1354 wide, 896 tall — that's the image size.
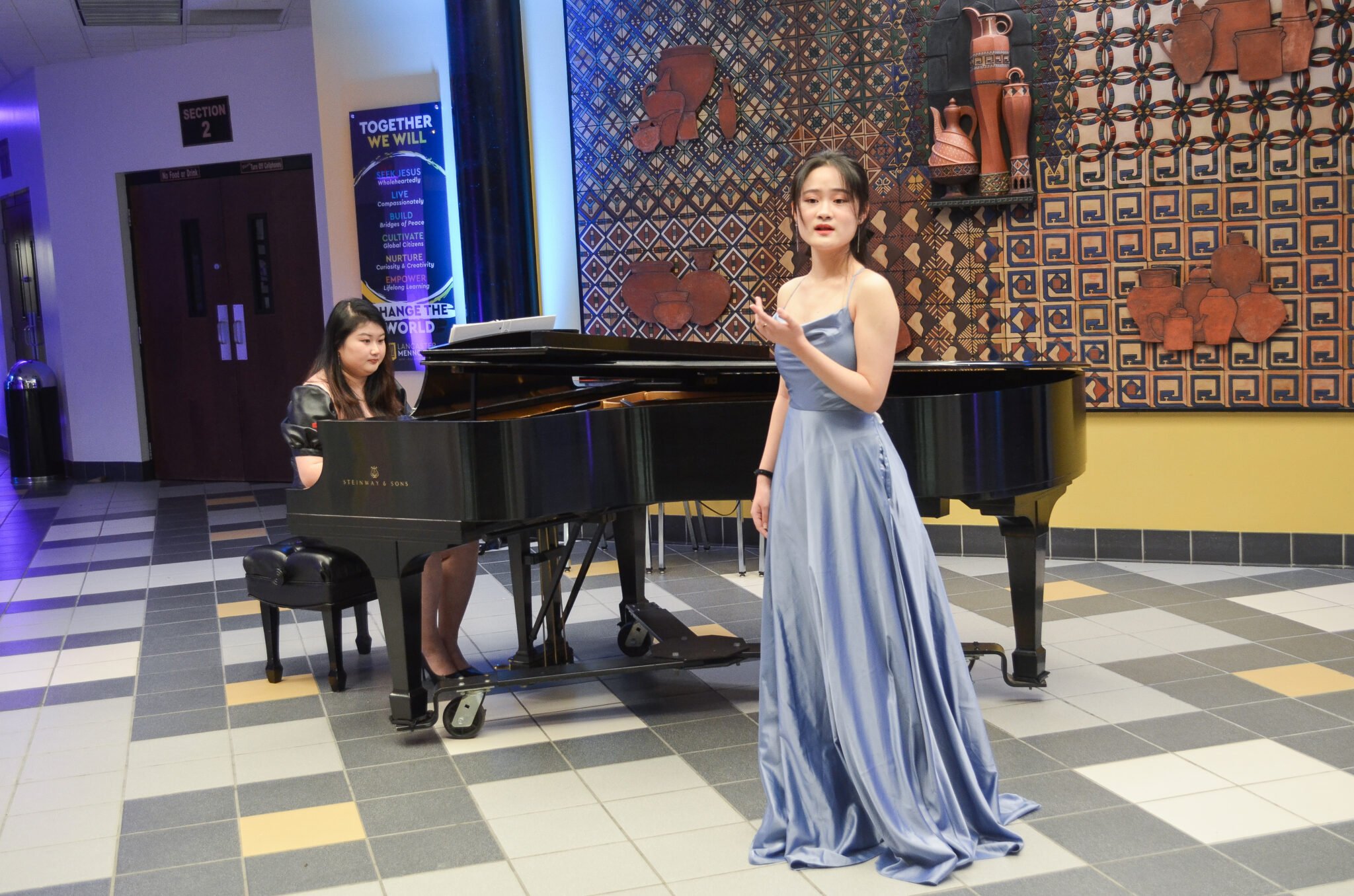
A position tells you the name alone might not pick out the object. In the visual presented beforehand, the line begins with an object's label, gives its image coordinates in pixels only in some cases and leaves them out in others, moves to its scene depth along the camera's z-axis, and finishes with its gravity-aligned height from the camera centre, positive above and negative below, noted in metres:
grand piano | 3.22 -0.37
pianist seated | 3.85 -0.23
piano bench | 3.94 -0.79
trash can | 9.48 -0.54
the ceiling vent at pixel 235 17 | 7.81 +2.08
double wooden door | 8.66 +0.21
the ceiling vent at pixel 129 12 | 7.52 +2.10
